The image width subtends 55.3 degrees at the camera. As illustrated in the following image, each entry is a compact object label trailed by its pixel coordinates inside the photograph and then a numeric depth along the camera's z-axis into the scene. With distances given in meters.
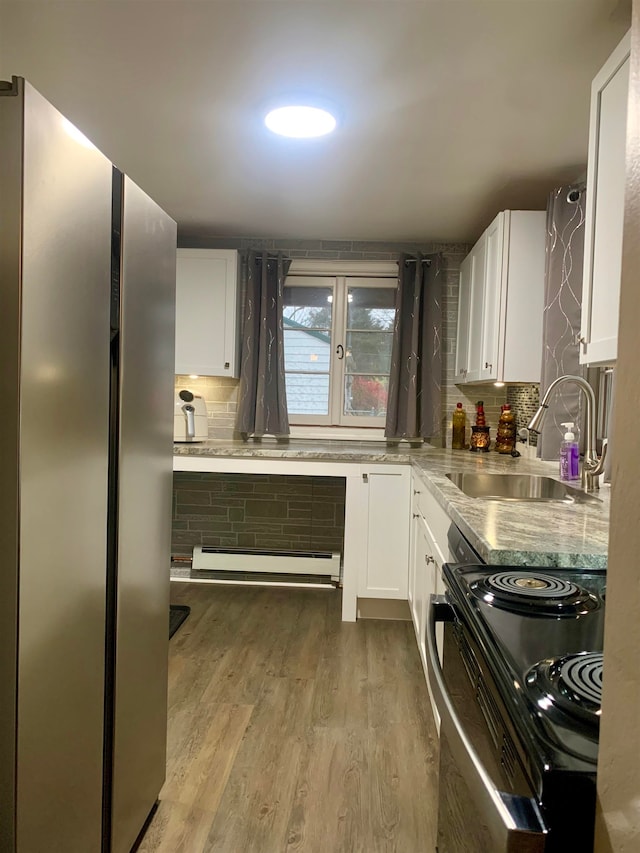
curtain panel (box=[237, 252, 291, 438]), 4.07
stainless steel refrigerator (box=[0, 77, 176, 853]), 0.98
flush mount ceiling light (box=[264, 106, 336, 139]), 2.25
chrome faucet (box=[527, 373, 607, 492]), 2.18
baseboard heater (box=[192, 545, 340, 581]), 4.01
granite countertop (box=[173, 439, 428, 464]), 3.46
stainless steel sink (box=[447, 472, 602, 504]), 2.64
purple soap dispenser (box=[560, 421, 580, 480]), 2.49
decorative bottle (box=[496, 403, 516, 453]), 3.70
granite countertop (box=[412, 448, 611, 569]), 1.38
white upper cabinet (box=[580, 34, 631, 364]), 1.50
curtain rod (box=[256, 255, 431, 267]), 4.04
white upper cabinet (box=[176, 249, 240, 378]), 3.99
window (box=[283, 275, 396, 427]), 4.24
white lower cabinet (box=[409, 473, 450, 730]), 2.21
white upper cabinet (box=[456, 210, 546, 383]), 2.91
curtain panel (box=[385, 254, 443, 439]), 4.02
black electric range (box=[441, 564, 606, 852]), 0.58
